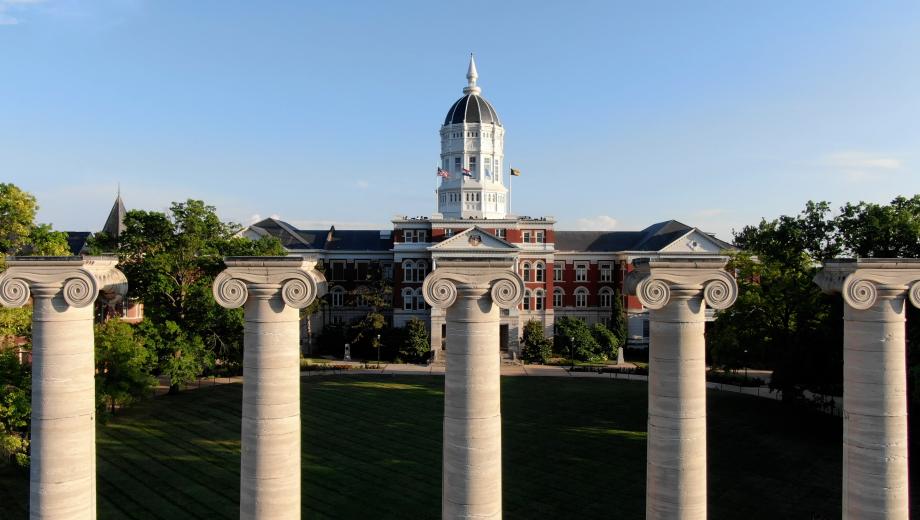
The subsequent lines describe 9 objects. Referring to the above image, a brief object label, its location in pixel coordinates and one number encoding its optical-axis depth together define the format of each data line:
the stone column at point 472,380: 14.40
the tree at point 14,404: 26.73
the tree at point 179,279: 44.44
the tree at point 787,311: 37.62
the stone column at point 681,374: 14.24
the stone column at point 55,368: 14.80
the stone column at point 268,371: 14.48
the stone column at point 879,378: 14.26
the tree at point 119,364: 36.66
